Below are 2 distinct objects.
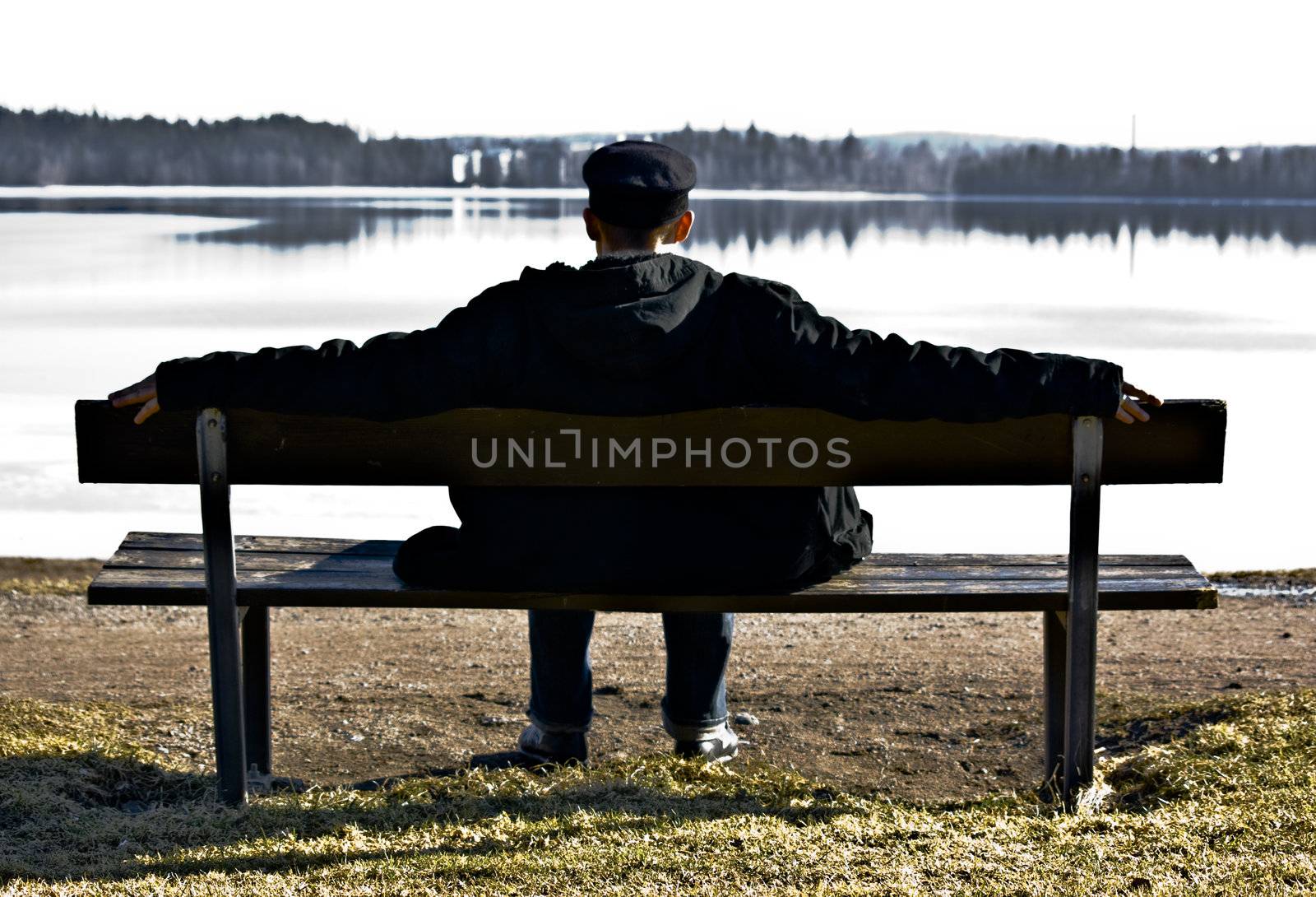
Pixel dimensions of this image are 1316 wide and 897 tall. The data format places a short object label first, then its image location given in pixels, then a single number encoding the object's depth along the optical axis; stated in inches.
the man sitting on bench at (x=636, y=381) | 140.6
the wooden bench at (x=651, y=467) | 143.3
